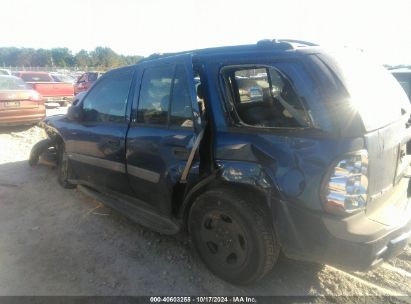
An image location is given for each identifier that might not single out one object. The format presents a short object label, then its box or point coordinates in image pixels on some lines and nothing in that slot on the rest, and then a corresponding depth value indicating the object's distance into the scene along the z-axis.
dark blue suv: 2.16
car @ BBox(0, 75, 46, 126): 8.36
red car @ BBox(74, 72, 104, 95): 18.73
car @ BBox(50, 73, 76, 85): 15.90
